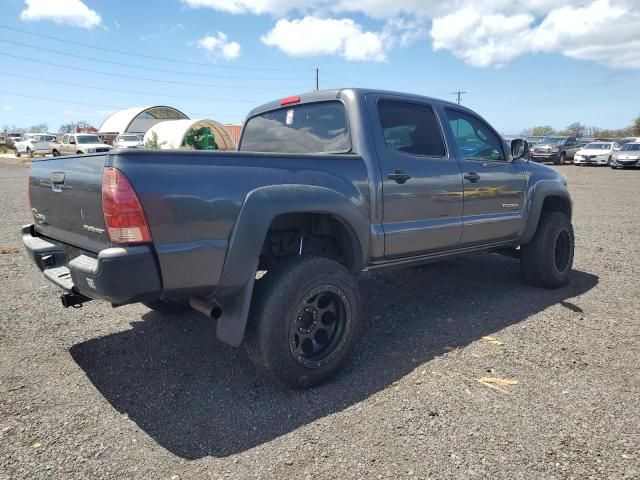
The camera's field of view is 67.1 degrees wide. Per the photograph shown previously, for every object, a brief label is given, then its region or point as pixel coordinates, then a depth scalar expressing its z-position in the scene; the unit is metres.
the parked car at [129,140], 30.03
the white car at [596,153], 27.16
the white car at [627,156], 24.75
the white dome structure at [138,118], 50.31
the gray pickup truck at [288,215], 2.46
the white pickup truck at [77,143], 29.86
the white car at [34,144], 34.91
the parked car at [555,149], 28.64
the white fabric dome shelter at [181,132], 31.59
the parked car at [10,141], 48.72
